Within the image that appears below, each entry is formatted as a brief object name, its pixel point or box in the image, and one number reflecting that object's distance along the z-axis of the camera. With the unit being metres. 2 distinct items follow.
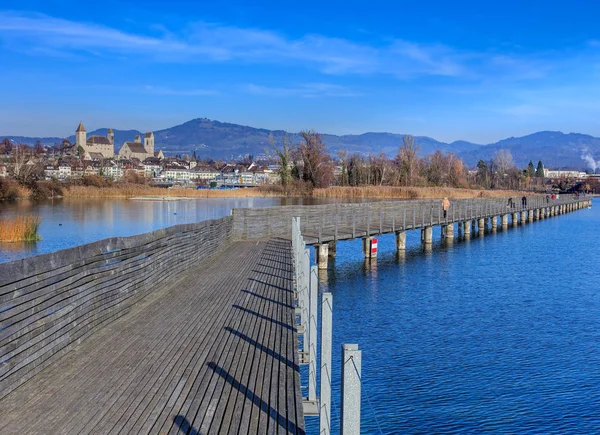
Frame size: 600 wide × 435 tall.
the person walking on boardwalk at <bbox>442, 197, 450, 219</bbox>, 37.91
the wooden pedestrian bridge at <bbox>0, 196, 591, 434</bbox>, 6.11
